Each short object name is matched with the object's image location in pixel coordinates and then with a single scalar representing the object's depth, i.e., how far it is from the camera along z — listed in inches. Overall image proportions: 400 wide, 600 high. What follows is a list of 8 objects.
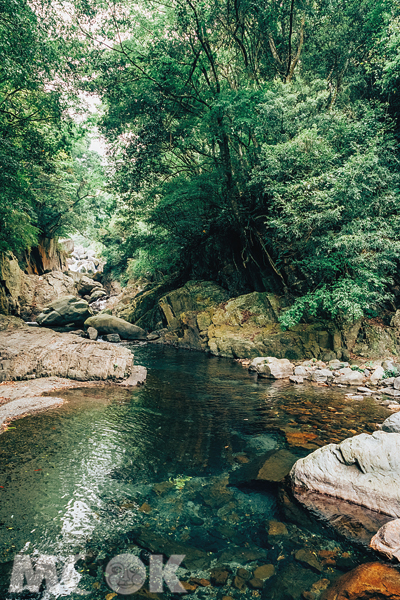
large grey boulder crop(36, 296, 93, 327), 829.8
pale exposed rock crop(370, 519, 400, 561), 110.1
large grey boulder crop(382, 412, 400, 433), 193.1
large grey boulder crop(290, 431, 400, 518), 139.7
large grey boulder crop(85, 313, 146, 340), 772.0
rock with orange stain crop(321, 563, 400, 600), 96.0
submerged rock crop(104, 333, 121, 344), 729.6
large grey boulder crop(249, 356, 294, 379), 422.6
